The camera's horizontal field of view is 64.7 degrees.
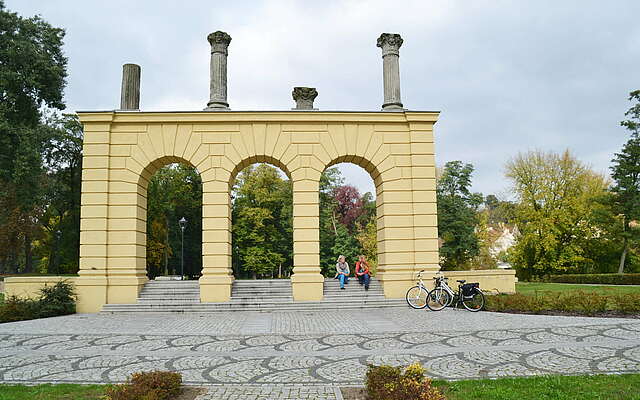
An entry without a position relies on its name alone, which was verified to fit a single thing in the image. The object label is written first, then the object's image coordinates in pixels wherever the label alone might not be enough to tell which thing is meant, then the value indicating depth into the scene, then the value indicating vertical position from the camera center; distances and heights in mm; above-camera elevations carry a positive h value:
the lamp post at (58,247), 42219 +690
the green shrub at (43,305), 15398 -1581
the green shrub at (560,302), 14609 -1524
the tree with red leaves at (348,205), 52781 +5023
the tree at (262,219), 43406 +2978
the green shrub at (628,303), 13844 -1488
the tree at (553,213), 40656 +2984
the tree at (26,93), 27392 +9462
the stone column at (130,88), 19906 +6561
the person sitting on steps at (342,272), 19172 -749
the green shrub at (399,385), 5242 -1447
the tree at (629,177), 36344 +5295
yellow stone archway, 18500 +3038
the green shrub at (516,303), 14867 -1581
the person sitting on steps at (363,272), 19109 -770
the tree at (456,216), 40250 +2831
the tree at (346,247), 42656 +452
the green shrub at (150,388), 5449 -1502
